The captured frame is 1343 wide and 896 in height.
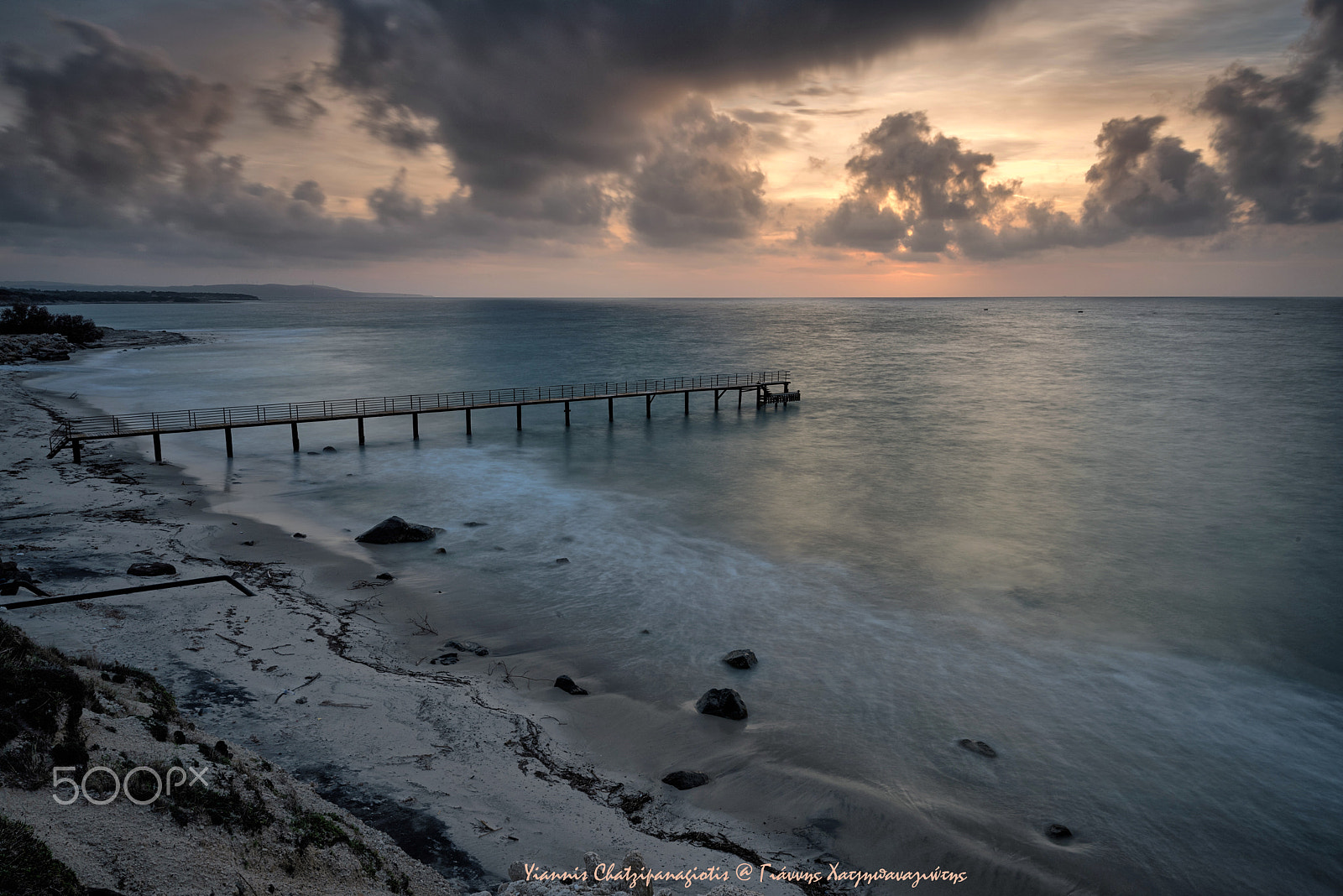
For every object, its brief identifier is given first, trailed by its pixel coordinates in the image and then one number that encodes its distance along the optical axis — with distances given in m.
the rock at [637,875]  7.75
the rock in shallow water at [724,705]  14.43
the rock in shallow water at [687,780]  12.09
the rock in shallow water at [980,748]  13.80
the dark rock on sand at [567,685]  15.00
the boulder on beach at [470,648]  16.47
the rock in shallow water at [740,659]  16.59
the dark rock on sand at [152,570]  17.73
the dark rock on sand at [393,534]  23.47
